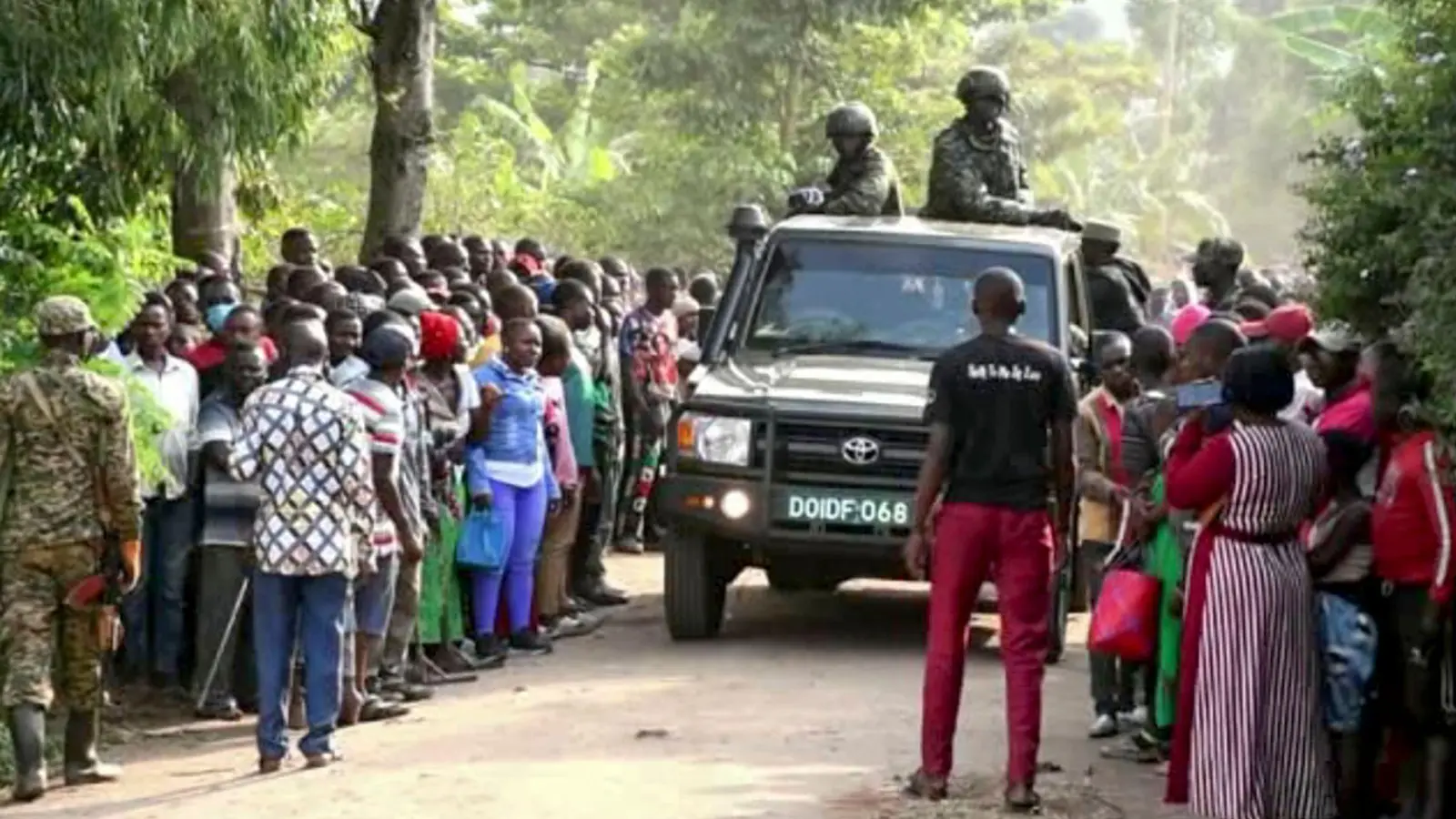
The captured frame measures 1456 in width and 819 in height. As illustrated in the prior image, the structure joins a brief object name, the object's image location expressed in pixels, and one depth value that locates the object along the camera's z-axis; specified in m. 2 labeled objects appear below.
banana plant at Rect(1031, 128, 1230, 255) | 61.78
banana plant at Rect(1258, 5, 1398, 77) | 10.28
